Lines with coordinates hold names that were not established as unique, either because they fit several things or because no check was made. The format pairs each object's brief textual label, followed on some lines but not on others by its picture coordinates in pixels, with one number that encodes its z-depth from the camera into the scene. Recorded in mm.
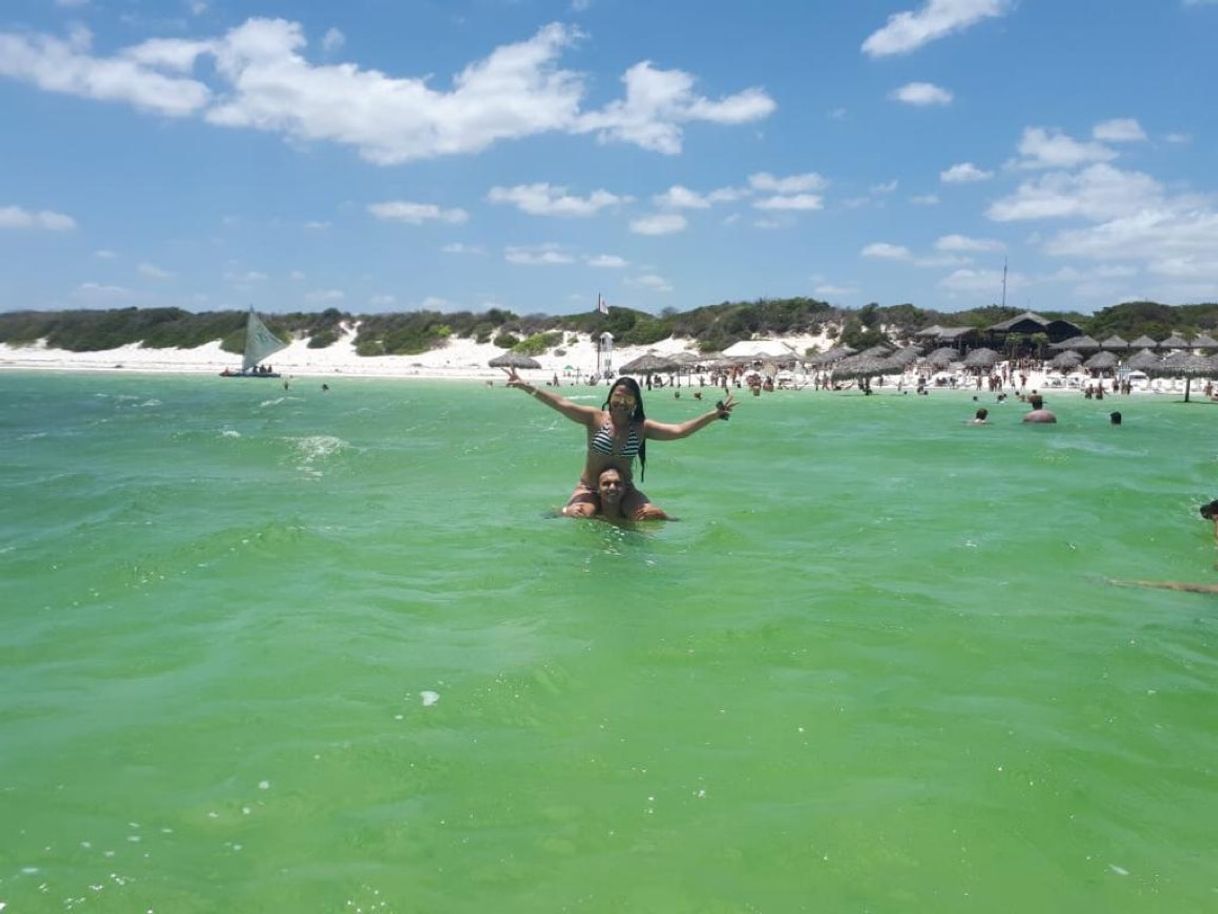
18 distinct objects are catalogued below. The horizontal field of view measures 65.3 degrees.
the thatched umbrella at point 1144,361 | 48247
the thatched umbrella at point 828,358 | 57031
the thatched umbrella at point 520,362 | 60562
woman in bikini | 7785
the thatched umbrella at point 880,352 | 58000
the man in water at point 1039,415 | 25850
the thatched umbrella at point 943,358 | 58169
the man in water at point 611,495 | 8086
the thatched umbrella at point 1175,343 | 54125
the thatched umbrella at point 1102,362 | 52656
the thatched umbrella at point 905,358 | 55688
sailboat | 63594
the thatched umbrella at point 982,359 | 55094
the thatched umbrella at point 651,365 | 53312
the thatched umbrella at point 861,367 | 53219
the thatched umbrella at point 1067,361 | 56281
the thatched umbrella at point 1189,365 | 44719
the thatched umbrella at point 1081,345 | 57500
